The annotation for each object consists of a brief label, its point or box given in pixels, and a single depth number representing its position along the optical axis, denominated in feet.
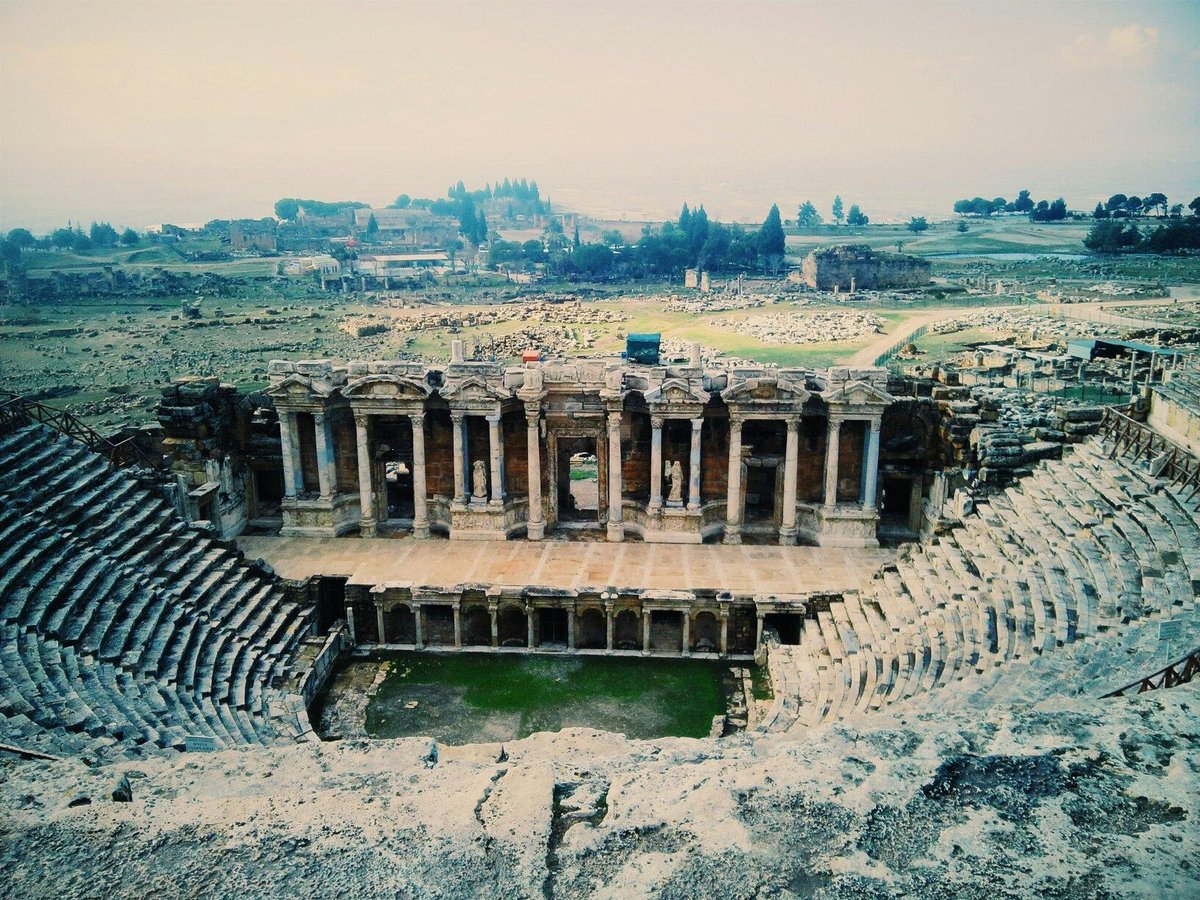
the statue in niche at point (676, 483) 86.48
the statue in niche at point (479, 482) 87.71
